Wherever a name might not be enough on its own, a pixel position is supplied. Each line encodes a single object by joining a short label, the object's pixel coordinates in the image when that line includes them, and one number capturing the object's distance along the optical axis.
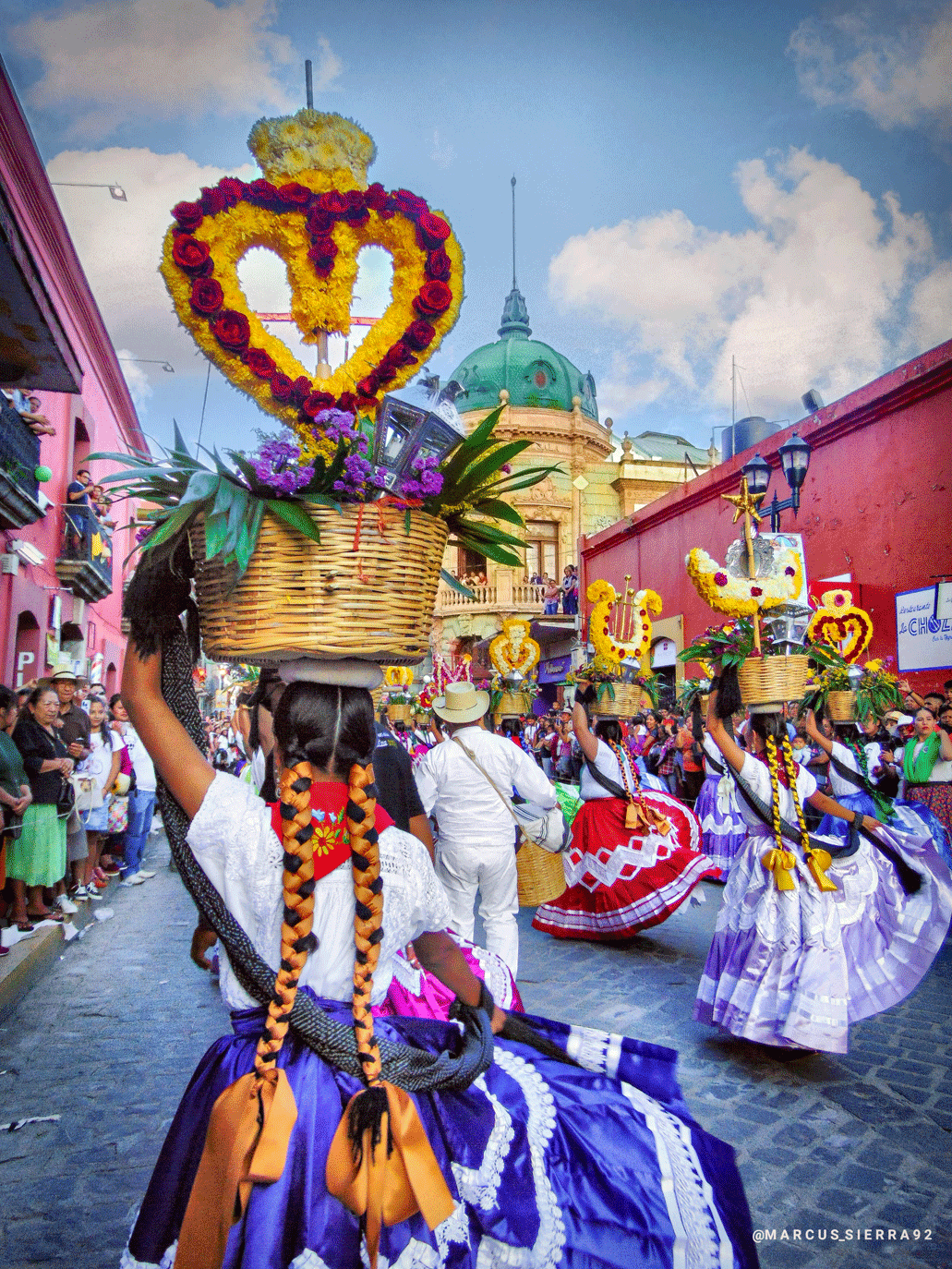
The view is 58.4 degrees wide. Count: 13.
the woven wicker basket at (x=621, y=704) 7.37
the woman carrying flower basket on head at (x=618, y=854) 6.88
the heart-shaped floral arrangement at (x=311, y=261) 2.30
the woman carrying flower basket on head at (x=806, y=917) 4.40
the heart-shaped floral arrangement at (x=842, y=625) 6.54
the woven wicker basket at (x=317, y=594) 1.89
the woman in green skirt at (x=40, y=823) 6.93
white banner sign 10.23
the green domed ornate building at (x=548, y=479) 28.92
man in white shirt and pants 5.20
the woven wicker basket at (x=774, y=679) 4.80
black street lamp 10.57
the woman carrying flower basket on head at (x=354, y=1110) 1.78
